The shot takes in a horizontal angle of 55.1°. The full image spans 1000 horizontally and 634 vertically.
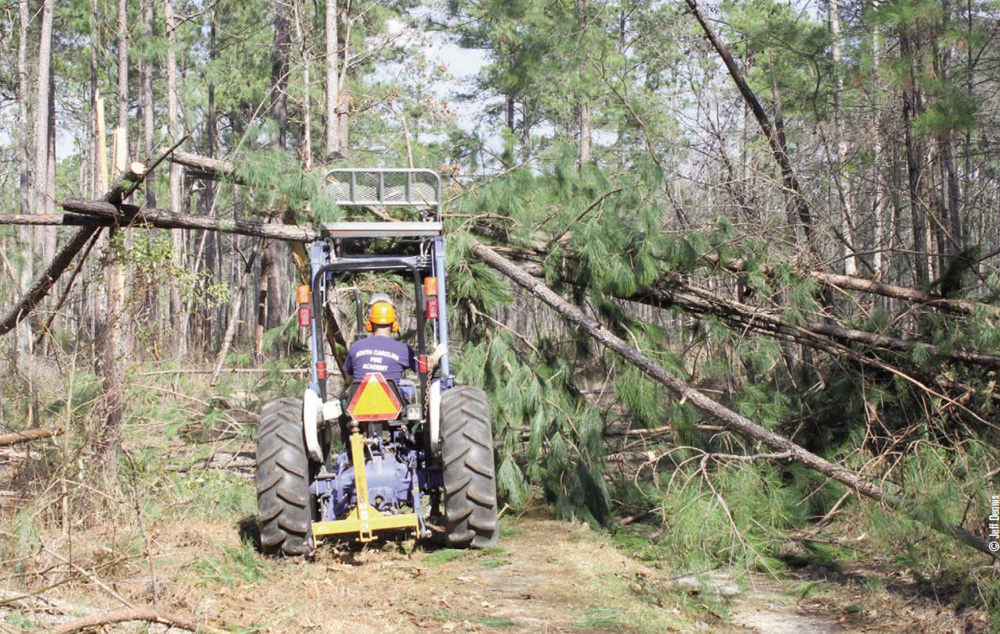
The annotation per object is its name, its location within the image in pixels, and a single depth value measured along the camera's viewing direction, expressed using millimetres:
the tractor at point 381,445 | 5613
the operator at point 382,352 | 6082
